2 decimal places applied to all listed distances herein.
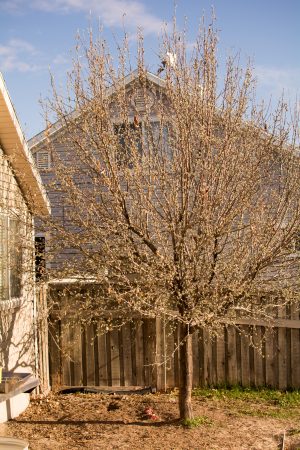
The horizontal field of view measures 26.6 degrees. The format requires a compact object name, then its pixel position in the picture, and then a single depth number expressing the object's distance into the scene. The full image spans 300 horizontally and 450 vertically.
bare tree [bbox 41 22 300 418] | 7.70
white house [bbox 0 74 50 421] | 8.82
